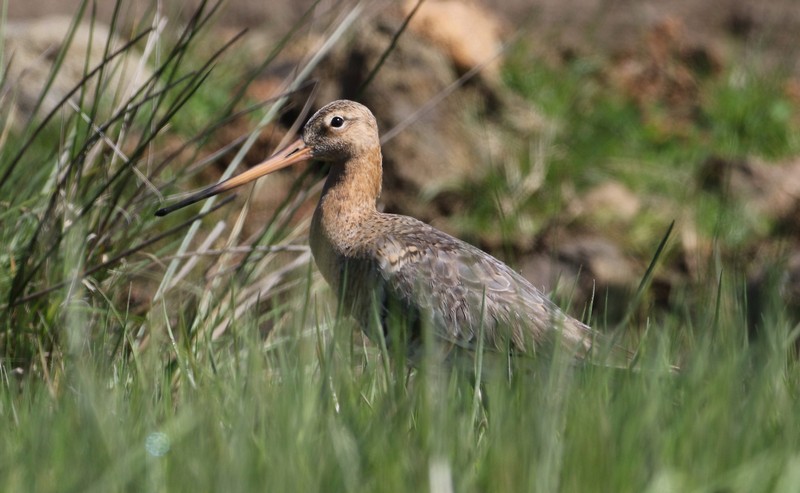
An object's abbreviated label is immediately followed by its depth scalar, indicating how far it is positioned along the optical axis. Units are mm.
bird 7910
